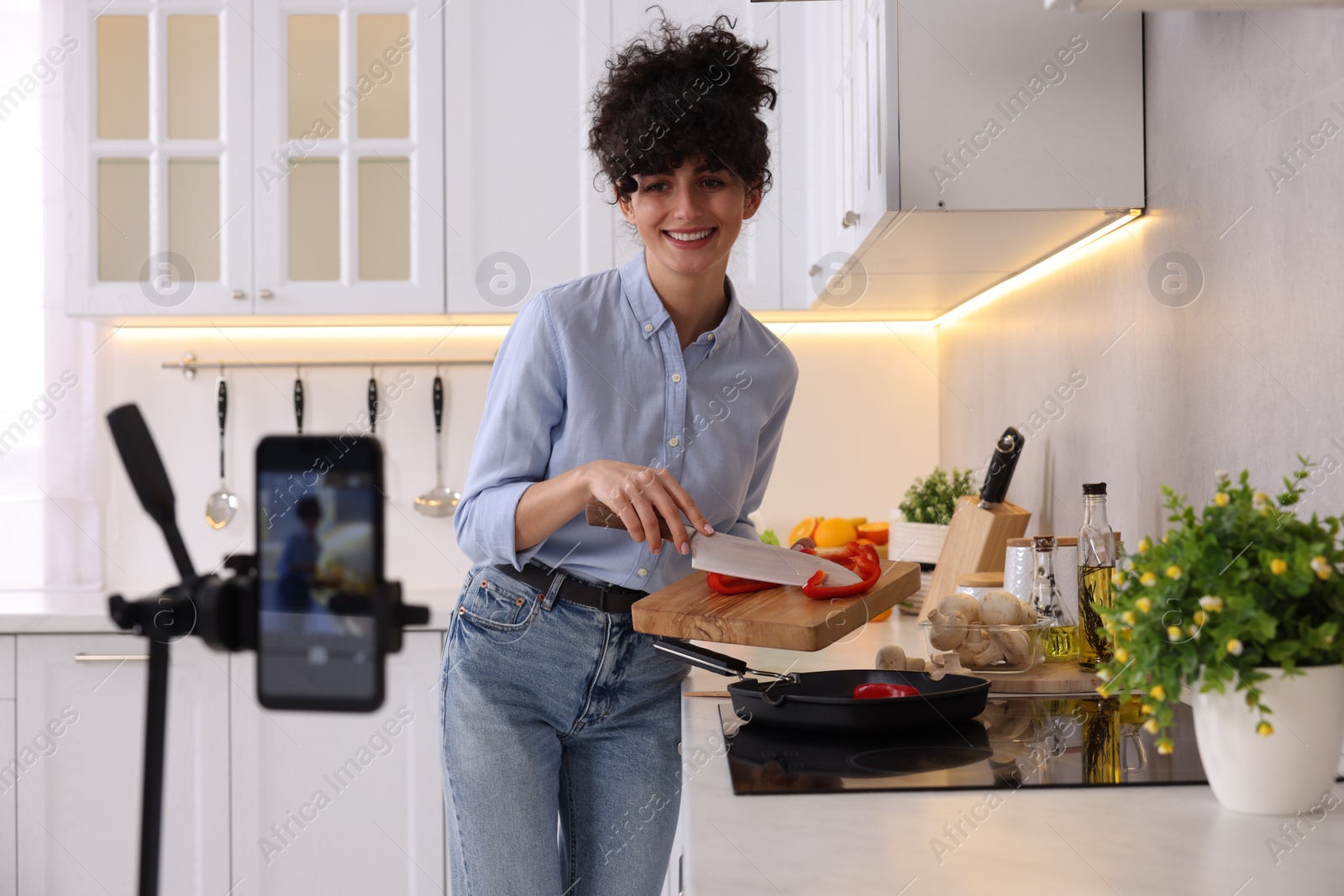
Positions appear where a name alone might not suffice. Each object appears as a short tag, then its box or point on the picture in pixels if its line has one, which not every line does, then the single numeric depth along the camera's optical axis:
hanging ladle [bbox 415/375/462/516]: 2.50
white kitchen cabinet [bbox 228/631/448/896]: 2.04
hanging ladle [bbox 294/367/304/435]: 2.48
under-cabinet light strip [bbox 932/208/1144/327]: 1.33
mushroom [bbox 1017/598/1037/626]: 1.15
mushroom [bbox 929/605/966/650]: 1.14
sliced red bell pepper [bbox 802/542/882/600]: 1.07
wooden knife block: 1.58
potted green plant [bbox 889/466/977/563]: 1.87
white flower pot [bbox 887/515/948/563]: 1.86
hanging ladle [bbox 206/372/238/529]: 2.47
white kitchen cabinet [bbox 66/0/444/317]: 2.20
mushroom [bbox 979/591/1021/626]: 1.14
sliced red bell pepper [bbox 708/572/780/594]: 1.08
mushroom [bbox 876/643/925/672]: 1.13
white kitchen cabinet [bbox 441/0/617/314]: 2.20
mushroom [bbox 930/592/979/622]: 1.15
